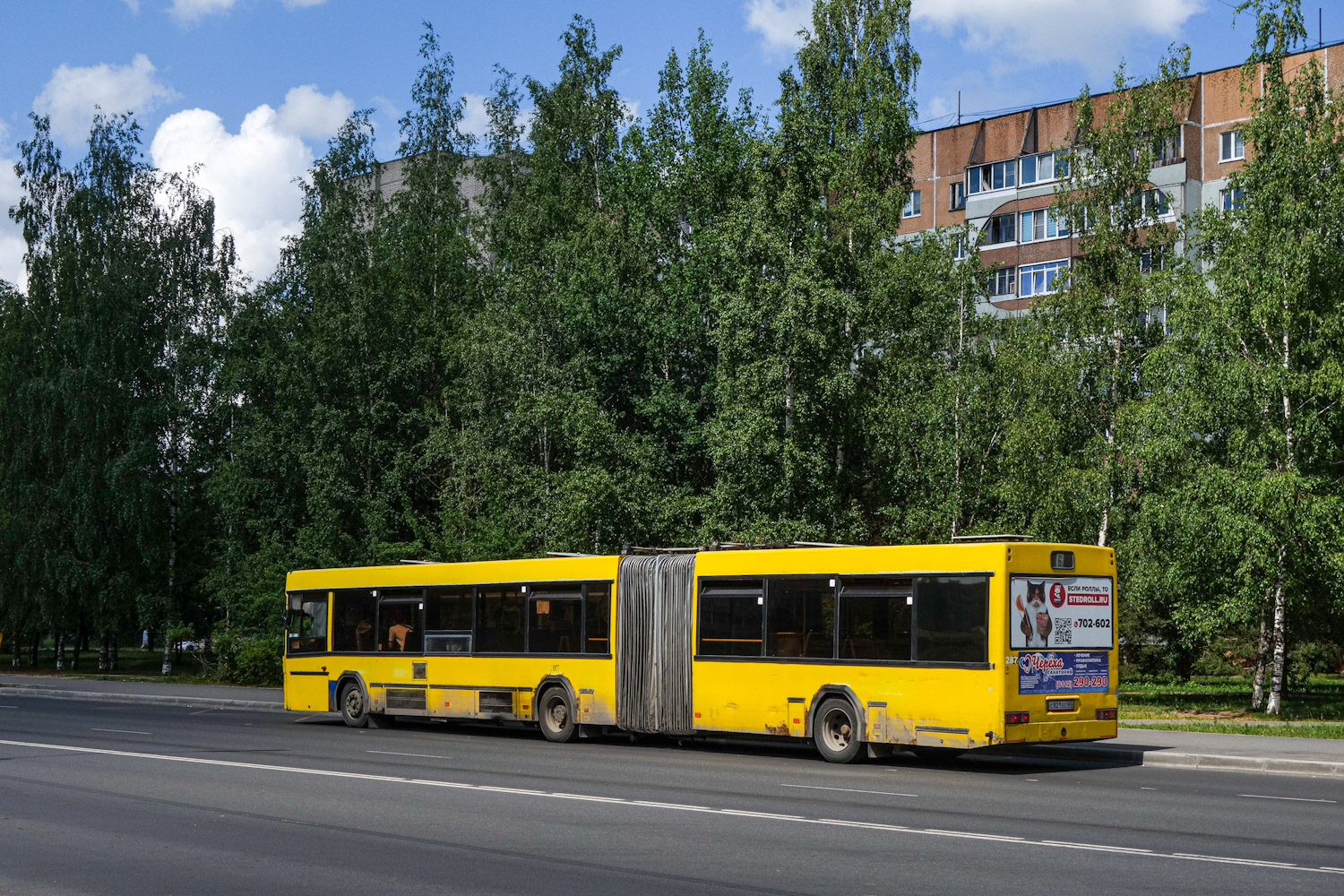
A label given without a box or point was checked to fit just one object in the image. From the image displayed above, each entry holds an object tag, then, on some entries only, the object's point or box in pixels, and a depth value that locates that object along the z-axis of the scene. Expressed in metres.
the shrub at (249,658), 39.84
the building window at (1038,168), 59.28
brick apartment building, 56.22
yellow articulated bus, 17.42
